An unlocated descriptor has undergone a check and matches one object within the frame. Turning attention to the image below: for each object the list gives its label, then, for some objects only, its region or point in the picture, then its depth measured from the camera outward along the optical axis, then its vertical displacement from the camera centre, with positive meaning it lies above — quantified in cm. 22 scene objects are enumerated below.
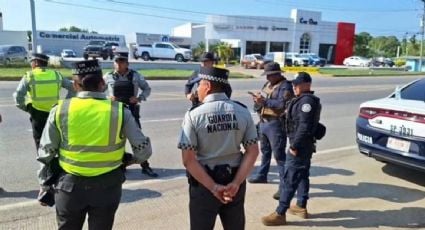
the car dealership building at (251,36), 5575 +56
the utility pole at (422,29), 5574 +236
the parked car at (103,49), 4062 -116
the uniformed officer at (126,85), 552 -63
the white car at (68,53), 4725 -186
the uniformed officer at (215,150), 273 -73
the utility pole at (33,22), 2777 +91
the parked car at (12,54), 3159 -146
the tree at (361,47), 8572 -40
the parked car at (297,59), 4961 -187
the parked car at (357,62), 6011 -243
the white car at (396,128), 528 -110
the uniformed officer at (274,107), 505 -78
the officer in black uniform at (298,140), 420 -98
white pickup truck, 4241 -131
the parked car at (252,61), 4241 -199
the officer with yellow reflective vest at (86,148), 256 -69
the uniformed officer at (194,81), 545 -58
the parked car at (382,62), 6119 -245
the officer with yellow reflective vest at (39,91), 490 -64
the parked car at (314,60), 5042 -198
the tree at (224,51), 5353 -127
